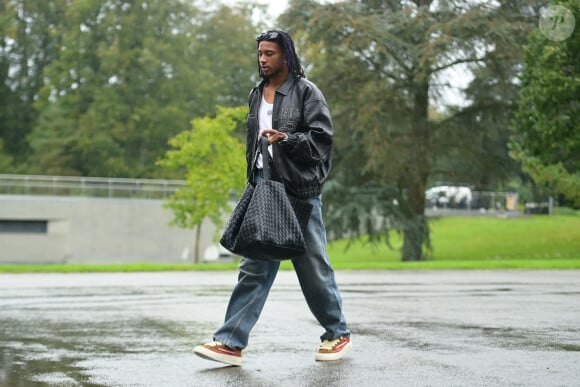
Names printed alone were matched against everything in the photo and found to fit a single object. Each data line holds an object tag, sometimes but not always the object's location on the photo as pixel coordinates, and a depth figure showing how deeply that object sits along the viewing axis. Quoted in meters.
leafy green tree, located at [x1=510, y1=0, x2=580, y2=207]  30.20
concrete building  48.66
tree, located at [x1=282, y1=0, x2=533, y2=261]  33.75
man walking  6.24
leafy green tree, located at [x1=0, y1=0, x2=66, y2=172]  68.31
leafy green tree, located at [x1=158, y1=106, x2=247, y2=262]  32.84
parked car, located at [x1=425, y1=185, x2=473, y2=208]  56.72
